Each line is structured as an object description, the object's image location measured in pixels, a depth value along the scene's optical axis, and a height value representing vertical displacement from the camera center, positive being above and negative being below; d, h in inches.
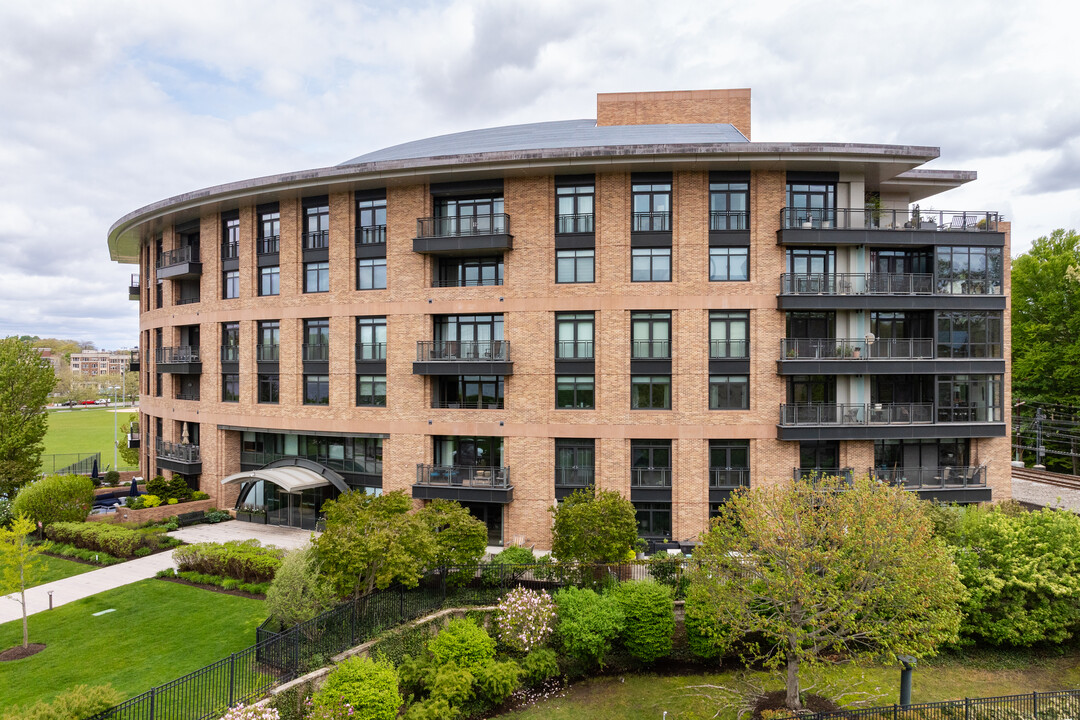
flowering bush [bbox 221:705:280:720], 395.2 -264.9
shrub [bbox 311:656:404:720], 438.2 -274.6
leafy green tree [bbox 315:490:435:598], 585.9 -204.2
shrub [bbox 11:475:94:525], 963.3 -246.2
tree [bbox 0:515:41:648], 596.4 -218.2
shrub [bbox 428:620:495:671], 527.5 -284.2
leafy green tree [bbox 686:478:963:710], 478.3 -196.2
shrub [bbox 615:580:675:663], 597.6 -293.8
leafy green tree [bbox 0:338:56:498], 1101.7 -89.3
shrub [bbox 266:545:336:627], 548.1 -241.6
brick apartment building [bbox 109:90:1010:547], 909.8 +75.5
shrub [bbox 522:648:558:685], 564.4 -323.2
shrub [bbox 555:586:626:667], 581.3 -286.1
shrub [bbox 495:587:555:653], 591.8 -290.4
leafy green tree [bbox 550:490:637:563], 717.3 -226.6
